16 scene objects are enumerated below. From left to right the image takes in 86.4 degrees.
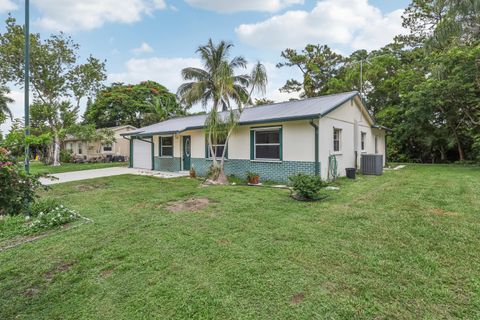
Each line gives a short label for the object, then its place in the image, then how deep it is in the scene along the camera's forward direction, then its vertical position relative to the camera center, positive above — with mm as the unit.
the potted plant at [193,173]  12470 -604
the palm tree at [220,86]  9617 +2935
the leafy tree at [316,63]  26875 +10222
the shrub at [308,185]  6527 -655
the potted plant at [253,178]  9695 -682
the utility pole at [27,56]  5484 +2446
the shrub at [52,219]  5076 -1191
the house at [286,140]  9242 +882
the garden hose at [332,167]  9717 -305
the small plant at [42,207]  6092 -1093
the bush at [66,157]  23484 +464
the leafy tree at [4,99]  21672 +5872
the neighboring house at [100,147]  24938 +1447
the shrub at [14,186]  2434 -245
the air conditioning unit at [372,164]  11609 -233
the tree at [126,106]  31656 +6945
